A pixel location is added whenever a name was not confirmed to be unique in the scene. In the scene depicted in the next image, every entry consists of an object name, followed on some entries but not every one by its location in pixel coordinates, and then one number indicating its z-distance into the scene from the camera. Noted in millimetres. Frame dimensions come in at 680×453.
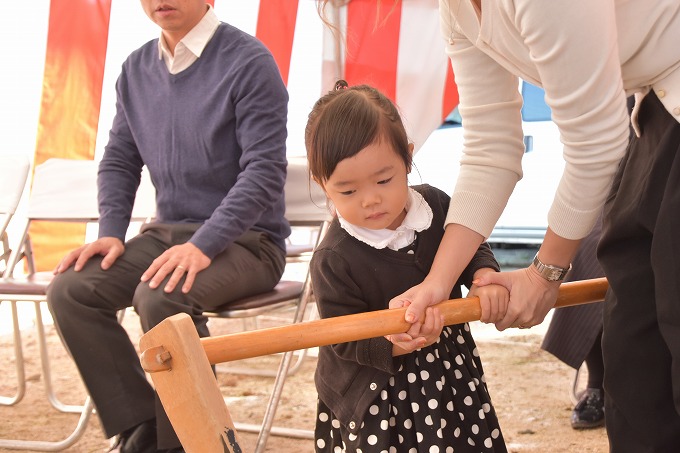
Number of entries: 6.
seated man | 2088
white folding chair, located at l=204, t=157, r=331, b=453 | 2096
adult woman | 1039
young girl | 1332
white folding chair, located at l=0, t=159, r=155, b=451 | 2689
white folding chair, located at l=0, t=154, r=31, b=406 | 2715
